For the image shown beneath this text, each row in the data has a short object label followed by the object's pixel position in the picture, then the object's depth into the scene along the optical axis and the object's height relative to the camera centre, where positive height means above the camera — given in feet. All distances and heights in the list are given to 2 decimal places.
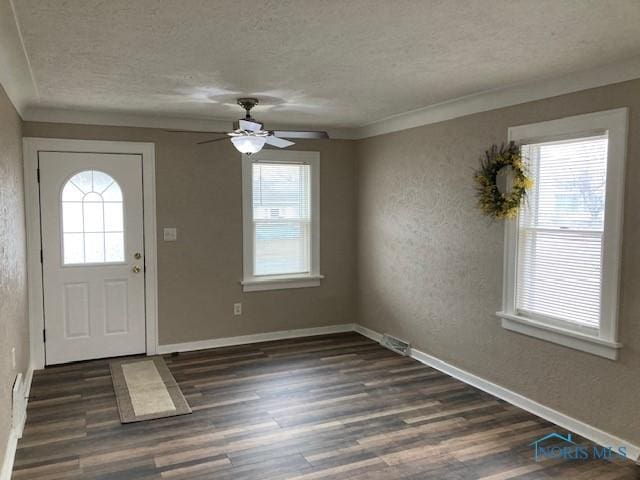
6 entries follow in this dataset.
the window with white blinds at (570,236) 10.54 -0.46
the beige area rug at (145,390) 12.53 -4.71
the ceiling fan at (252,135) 12.80 +2.01
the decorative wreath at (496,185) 12.49 +0.81
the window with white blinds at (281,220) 18.42 -0.23
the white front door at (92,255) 15.80 -1.32
